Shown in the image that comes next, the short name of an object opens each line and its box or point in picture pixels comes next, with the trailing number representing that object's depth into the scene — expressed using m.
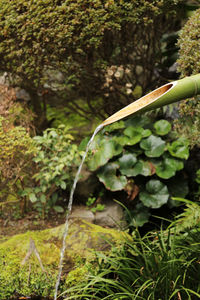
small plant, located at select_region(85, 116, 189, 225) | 3.78
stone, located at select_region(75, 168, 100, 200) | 3.96
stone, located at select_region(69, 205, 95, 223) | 3.73
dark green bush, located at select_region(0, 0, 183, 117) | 3.32
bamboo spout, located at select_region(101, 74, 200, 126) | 1.27
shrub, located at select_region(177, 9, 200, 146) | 2.67
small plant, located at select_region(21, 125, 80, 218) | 3.45
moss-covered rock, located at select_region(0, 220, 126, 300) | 2.78
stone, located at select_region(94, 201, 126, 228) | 3.72
